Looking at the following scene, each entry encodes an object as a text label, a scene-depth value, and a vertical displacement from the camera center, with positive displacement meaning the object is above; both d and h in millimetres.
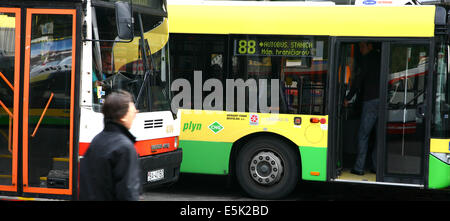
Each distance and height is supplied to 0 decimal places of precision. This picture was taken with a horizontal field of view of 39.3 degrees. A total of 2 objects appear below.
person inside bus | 9234 -44
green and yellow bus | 8773 +19
